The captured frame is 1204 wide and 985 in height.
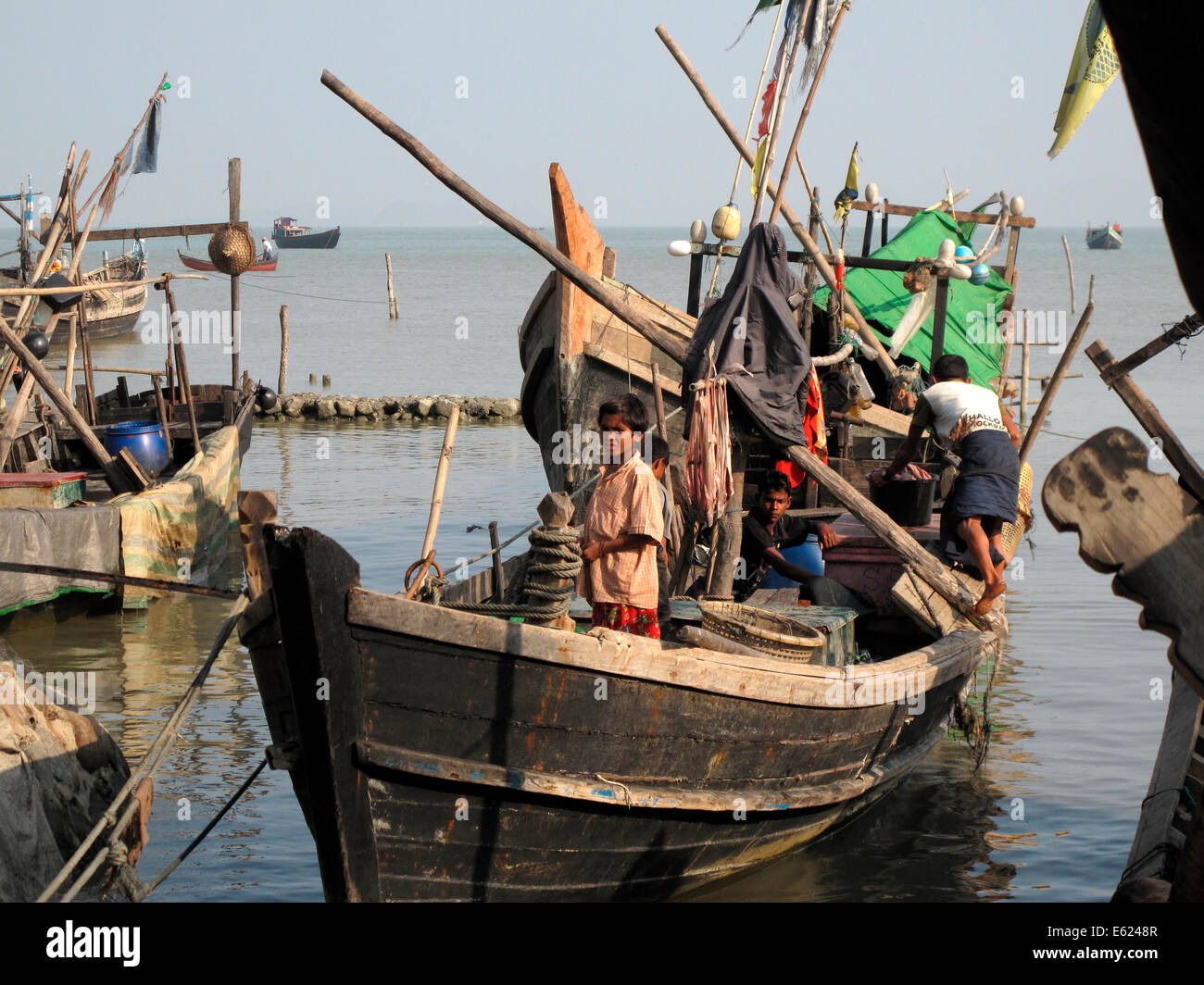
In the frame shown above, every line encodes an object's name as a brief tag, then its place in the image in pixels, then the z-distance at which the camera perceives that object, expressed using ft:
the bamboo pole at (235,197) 54.19
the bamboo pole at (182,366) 47.58
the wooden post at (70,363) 49.00
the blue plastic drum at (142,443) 46.35
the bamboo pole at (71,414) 37.91
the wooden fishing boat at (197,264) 214.28
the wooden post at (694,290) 38.99
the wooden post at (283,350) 84.84
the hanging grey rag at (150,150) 50.39
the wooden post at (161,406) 49.08
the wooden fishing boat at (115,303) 120.78
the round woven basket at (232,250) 51.42
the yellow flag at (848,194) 46.01
